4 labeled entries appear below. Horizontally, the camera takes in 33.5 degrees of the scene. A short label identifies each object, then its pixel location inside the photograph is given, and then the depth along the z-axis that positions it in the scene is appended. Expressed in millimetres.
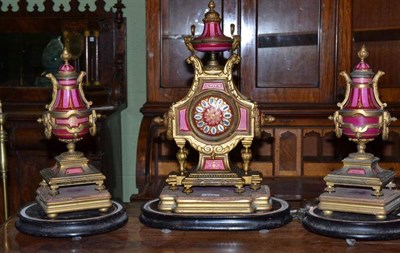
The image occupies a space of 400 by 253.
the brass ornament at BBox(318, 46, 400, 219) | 1714
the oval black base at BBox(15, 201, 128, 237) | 1728
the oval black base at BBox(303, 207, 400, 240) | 1669
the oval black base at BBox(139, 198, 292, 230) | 1767
